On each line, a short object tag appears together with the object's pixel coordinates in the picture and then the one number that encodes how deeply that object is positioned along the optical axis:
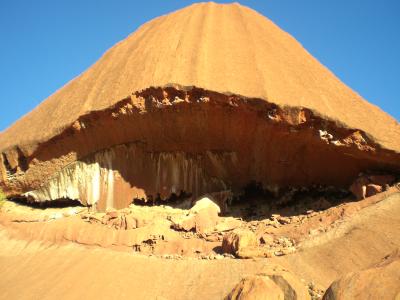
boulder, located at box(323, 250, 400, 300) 5.18
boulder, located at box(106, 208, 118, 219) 10.48
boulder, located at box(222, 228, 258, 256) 8.66
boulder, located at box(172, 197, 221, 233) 9.73
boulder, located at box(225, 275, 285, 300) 5.88
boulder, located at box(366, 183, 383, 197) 8.84
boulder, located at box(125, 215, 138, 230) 10.15
